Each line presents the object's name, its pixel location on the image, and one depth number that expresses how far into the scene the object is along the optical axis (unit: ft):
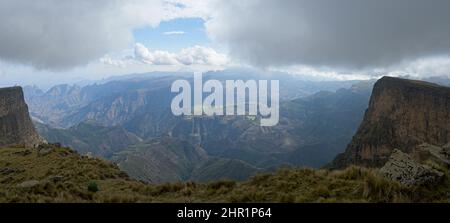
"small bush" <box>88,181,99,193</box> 69.14
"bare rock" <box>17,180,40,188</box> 64.71
